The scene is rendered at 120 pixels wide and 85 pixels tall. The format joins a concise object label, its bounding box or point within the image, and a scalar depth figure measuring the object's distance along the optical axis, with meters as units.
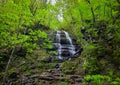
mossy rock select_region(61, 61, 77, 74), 8.35
